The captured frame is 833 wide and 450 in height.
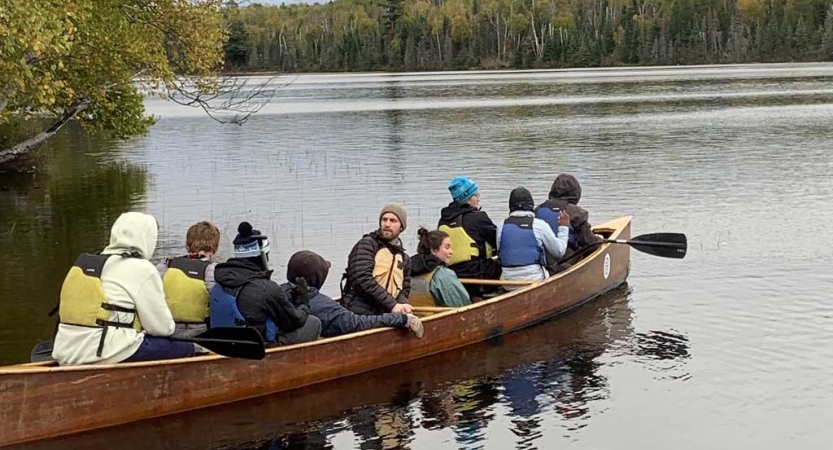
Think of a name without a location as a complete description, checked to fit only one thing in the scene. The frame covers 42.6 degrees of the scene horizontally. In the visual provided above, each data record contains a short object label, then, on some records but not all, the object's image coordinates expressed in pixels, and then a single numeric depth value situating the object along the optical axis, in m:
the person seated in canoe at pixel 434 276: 11.95
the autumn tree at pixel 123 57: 18.46
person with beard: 10.97
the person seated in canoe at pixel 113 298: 8.83
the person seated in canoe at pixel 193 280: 9.65
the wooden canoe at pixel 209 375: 8.70
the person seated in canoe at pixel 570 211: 13.64
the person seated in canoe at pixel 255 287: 9.62
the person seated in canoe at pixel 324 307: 10.37
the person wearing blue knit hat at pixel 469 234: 12.80
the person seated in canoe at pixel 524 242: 12.95
